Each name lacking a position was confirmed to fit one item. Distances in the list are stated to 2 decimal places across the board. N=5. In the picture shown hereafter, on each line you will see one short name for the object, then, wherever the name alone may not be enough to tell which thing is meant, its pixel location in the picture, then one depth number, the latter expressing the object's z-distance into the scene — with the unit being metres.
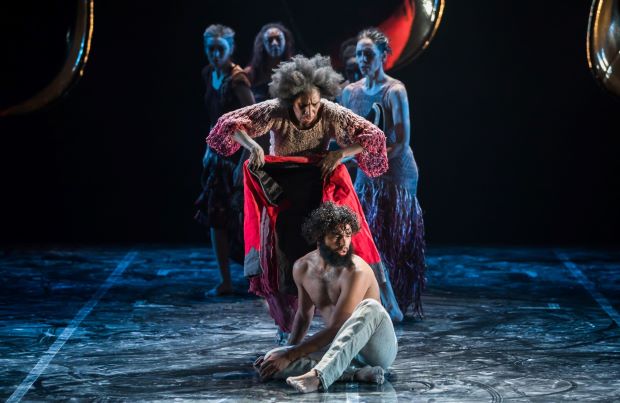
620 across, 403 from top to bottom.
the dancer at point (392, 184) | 13.26
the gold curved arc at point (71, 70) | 17.53
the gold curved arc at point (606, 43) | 13.80
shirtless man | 9.68
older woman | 11.08
